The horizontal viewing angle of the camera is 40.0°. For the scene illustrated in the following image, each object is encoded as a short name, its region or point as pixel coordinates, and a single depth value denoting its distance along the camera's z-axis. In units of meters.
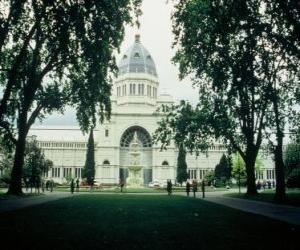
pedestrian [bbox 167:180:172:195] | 41.26
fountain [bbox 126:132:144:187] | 64.88
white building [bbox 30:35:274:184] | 90.69
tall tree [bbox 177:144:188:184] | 84.12
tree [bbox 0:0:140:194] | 15.86
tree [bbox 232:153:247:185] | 87.34
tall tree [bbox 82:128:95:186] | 79.81
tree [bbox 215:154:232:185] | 82.25
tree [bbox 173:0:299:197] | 18.44
